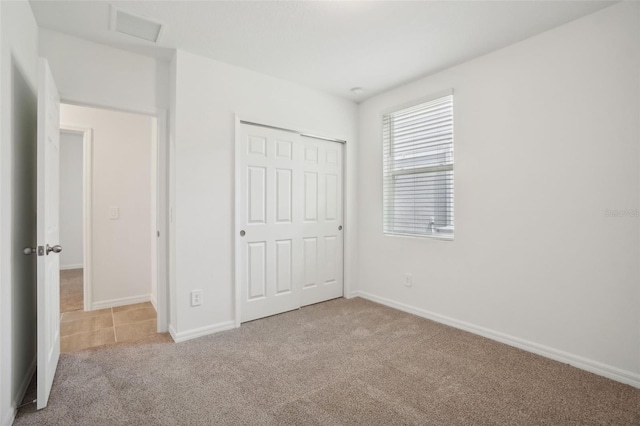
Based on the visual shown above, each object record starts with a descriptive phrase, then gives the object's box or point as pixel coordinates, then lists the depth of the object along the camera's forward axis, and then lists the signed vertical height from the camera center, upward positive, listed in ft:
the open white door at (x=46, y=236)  5.70 -0.49
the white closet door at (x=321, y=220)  11.71 -0.34
